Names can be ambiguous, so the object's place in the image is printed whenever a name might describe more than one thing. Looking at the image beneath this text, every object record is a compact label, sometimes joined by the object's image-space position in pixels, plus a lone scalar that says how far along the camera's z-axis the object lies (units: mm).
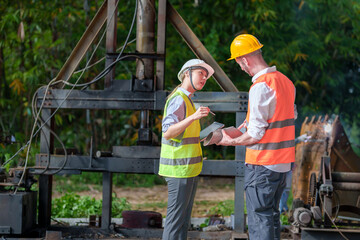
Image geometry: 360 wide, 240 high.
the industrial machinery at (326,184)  13100
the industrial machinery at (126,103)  13201
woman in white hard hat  9178
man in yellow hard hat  8286
